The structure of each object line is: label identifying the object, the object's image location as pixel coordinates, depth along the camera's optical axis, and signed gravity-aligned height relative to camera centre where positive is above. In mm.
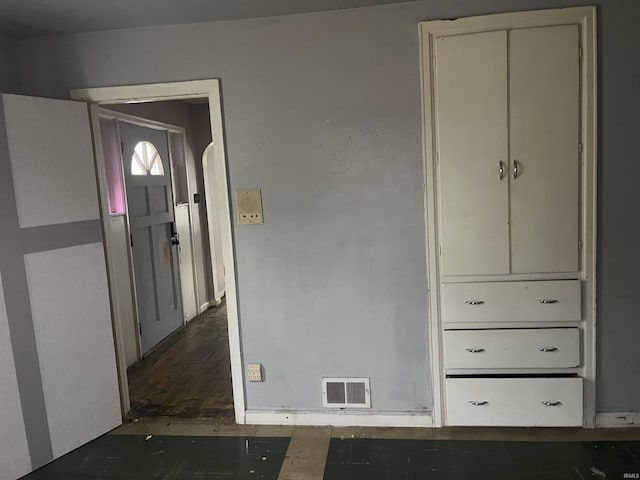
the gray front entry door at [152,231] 3939 -262
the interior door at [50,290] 2326 -439
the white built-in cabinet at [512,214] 2344 -172
